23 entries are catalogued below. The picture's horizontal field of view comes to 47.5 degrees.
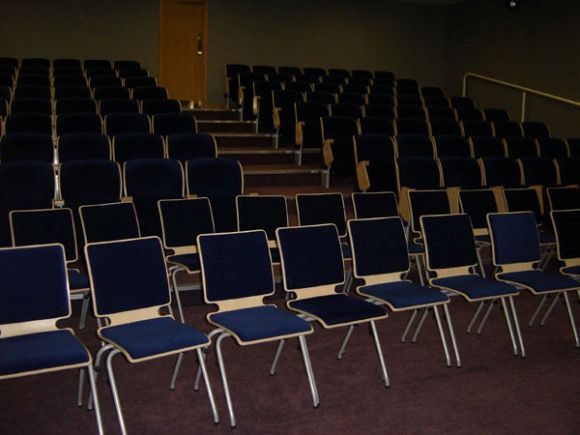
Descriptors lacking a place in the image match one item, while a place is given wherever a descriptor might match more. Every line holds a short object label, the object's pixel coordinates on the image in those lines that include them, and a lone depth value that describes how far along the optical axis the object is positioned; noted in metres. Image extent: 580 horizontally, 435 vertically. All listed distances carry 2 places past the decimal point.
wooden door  12.17
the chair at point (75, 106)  7.54
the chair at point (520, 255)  4.32
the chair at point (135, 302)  3.04
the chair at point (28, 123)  6.49
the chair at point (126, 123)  6.92
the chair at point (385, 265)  3.88
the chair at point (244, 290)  3.28
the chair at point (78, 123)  6.75
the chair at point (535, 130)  9.09
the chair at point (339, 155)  7.23
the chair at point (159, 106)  7.86
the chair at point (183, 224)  4.53
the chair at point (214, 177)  5.50
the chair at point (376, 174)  6.25
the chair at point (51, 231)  4.01
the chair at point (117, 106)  7.64
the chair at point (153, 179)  5.27
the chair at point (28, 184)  4.88
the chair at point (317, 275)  3.62
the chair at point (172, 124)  7.07
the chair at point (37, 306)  2.87
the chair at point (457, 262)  4.10
